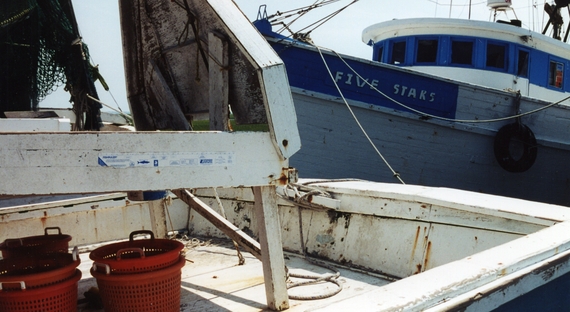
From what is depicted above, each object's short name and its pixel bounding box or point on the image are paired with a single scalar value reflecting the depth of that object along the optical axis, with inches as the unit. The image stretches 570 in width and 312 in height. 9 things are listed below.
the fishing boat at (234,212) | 74.1
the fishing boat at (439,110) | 320.8
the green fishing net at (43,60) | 272.8
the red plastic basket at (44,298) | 81.8
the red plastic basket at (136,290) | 91.0
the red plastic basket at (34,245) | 107.6
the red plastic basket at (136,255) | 91.7
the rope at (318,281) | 117.8
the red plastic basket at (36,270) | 82.5
